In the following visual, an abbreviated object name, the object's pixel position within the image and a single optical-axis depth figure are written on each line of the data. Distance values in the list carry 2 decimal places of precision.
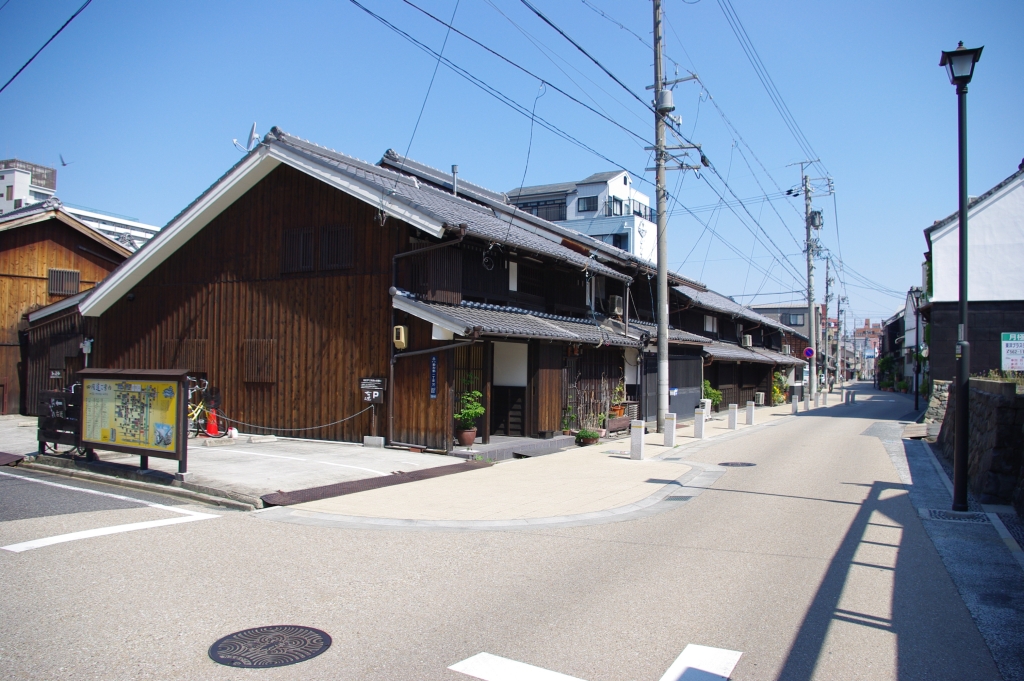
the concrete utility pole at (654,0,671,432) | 20.38
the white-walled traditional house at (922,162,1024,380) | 28.20
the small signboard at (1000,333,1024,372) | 27.72
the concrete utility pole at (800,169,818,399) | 40.91
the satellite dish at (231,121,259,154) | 18.06
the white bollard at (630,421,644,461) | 15.58
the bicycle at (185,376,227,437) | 18.02
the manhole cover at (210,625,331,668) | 4.65
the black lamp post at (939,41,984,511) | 9.74
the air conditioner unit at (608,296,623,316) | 23.67
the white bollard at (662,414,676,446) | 17.79
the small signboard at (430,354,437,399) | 15.01
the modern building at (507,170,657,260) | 56.44
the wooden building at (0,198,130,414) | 22.47
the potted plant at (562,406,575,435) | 18.70
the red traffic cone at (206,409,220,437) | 17.55
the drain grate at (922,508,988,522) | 9.55
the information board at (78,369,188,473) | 10.43
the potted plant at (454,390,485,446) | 15.18
